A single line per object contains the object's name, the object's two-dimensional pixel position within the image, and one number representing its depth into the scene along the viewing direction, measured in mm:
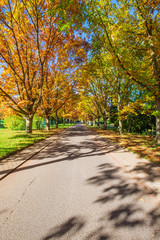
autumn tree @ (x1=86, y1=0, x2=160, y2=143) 7617
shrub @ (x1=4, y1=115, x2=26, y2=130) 26692
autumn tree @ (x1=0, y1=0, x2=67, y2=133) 9688
